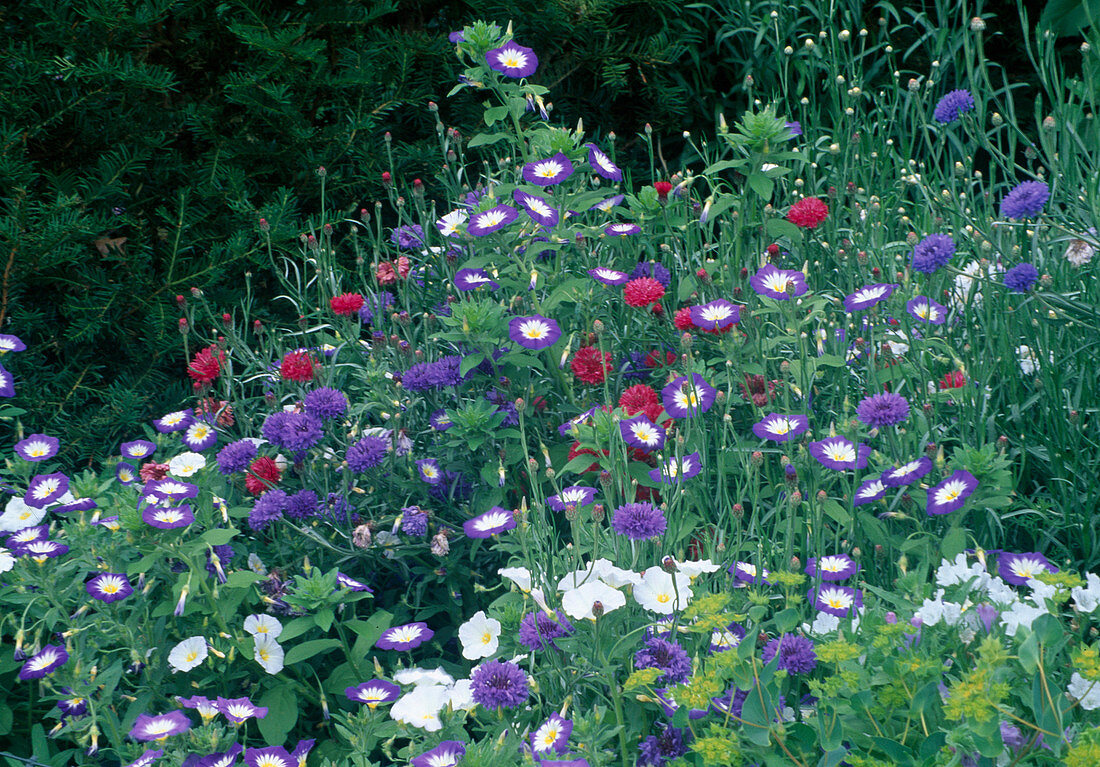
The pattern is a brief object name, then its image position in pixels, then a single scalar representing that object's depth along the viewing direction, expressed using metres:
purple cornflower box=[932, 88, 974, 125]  2.45
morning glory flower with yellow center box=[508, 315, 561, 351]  2.19
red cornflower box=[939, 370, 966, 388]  2.17
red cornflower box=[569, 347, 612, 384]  2.27
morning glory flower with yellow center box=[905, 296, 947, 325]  2.22
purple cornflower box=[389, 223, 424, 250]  2.94
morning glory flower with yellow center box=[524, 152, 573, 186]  2.40
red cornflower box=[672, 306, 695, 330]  2.26
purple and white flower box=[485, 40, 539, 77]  2.51
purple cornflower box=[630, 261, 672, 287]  2.62
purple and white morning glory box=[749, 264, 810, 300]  2.15
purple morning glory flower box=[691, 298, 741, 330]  2.22
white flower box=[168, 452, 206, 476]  2.11
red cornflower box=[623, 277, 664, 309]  2.36
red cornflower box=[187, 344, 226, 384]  2.43
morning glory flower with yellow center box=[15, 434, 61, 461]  2.34
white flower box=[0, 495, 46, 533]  2.12
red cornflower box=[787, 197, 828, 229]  2.57
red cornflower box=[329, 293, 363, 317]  2.47
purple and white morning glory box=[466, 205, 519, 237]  2.39
